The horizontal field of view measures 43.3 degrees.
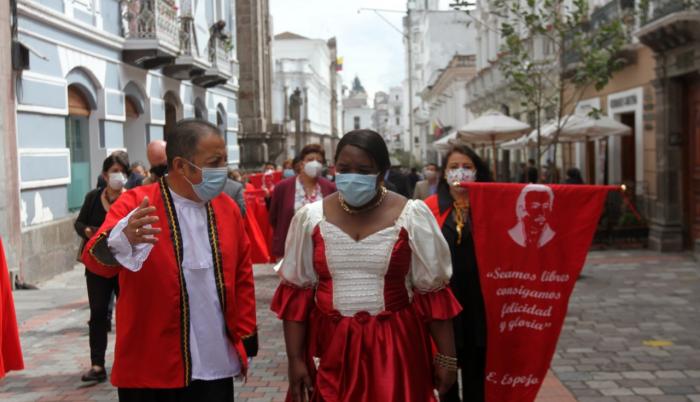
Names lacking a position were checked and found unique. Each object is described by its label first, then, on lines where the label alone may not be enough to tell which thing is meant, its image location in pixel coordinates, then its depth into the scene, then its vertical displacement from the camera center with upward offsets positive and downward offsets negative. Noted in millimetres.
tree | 13008 +1702
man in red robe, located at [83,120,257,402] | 3545 -479
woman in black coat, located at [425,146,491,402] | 4750 -669
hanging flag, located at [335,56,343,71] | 120500 +14207
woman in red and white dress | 3459 -521
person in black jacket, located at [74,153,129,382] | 6332 -522
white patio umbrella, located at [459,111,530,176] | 16422 +620
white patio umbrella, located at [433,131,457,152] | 23672 +542
